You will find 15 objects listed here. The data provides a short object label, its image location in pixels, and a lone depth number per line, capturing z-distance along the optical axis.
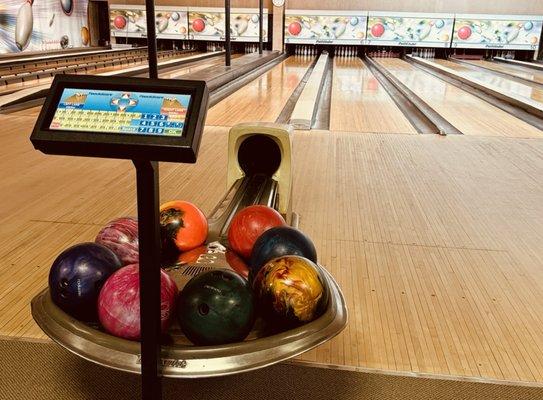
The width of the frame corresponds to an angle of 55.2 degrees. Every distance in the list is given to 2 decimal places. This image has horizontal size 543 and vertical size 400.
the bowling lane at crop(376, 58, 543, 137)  3.91
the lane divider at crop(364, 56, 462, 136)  4.01
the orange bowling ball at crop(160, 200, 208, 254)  1.50
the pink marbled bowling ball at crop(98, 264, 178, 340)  1.00
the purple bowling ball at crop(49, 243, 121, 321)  1.06
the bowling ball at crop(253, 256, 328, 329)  1.05
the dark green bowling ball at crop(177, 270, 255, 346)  0.99
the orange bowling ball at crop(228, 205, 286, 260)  1.48
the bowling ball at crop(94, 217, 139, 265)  1.31
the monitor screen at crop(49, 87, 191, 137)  0.74
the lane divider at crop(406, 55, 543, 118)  4.63
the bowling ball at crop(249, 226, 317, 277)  1.28
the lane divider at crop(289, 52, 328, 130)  3.91
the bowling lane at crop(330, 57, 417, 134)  3.97
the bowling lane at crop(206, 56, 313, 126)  4.23
